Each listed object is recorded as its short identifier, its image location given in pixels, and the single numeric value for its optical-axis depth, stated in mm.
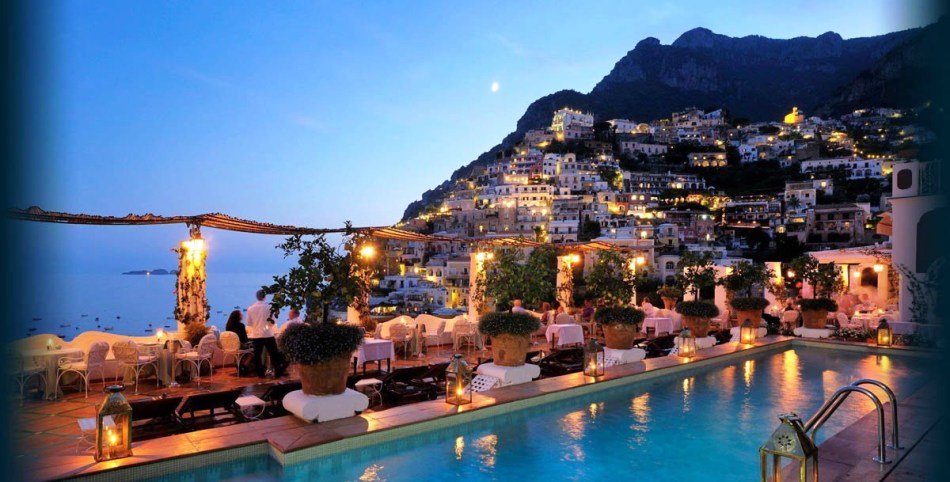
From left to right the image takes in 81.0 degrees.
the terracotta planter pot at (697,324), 13102
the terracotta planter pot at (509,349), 8727
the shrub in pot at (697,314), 13023
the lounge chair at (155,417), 5936
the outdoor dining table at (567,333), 12336
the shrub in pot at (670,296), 17906
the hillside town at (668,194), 79500
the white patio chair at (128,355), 8089
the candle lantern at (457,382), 7371
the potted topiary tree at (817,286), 15219
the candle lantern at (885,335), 13367
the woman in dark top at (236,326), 9648
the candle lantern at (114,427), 5098
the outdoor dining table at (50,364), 7676
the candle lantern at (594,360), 9125
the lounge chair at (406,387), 8016
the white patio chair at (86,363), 7761
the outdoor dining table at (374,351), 9062
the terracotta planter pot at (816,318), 15215
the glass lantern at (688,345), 11305
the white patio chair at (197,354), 8562
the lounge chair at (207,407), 6395
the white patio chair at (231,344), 8969
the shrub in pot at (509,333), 8703
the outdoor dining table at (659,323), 14805
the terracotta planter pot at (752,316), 15070
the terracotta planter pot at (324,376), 6555
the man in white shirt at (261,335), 8939
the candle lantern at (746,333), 13352
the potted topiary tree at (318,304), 6484
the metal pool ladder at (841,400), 4434
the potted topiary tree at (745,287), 15023
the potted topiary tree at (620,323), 10406
